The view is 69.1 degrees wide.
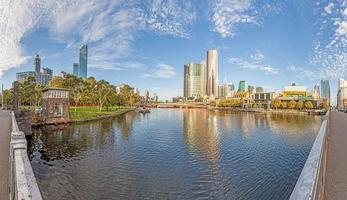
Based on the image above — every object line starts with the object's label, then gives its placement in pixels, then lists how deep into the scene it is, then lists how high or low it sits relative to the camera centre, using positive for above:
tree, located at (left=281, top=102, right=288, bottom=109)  166.00 -1.64
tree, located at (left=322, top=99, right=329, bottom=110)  187.23 -1.41
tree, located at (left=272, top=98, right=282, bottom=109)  167.98 -0.35
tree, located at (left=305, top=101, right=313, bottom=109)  164.84 -1.57
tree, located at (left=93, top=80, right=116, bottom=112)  91.70 +3.42
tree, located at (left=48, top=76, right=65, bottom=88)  88.00 +6.99
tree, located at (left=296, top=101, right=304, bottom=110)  161.01 -1.56
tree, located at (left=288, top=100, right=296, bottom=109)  161.00 -1.57
